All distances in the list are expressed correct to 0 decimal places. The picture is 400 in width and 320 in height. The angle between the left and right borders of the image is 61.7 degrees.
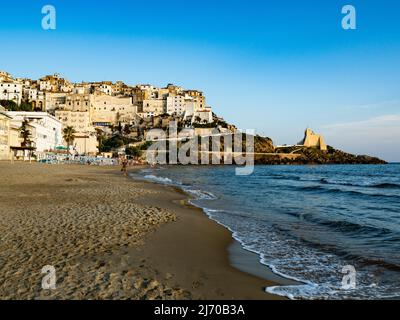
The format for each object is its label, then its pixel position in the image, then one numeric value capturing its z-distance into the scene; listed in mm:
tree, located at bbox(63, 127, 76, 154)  80250
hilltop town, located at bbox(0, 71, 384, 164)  85312
